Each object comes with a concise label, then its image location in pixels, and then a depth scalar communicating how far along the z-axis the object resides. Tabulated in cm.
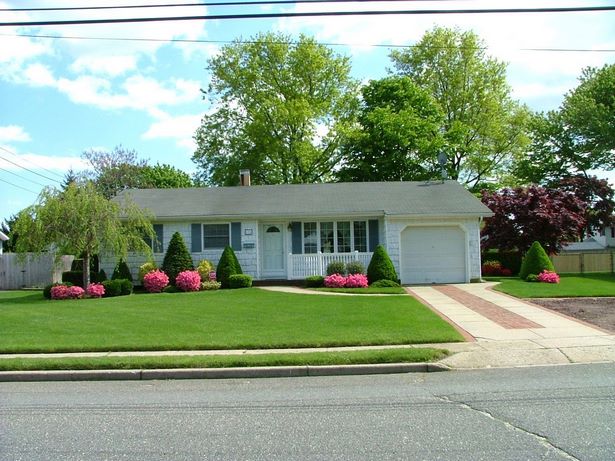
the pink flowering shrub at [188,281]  2069
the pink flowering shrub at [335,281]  2044
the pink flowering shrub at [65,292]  1911
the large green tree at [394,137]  3884
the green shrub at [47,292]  1934
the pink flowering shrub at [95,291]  1948
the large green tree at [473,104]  4403
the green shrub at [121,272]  2161
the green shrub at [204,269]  2158
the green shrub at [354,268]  2122
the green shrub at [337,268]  2156
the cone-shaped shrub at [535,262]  2181
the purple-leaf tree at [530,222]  2631
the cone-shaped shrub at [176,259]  2147
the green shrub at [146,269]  2175
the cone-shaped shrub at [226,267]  2131
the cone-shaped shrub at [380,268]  2095
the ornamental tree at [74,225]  1853
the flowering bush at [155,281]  2091
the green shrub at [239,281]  2097
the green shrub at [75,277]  2244
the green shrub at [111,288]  1991
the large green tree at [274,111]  4238
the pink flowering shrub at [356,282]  2022
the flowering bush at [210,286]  2094
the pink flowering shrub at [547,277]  2106
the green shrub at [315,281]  2112
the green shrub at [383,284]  2040
